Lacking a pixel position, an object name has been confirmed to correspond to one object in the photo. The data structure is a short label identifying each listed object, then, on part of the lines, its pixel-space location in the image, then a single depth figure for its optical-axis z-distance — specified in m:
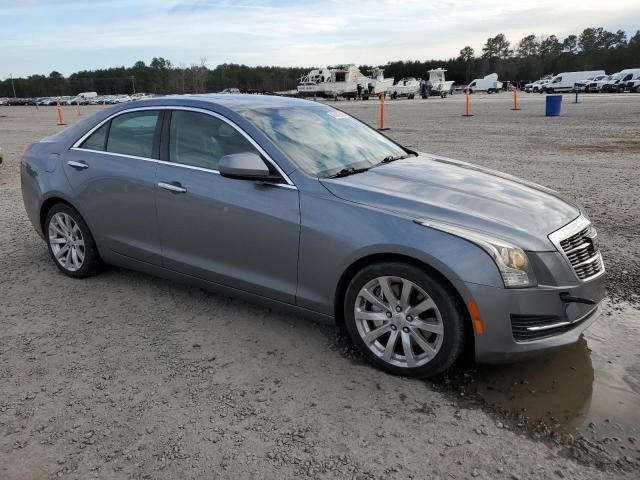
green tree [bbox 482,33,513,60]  141.25
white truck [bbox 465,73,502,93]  80.31
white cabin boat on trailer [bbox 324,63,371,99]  62.06
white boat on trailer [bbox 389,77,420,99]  65.25
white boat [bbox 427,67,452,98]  69.50
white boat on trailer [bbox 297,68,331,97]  62.78
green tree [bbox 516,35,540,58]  140.12
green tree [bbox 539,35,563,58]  135.01
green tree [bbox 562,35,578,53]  138.00
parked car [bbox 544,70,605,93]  69.75
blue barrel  24.86
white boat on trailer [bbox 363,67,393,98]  65.06
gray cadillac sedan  3.06
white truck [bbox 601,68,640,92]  57.96
